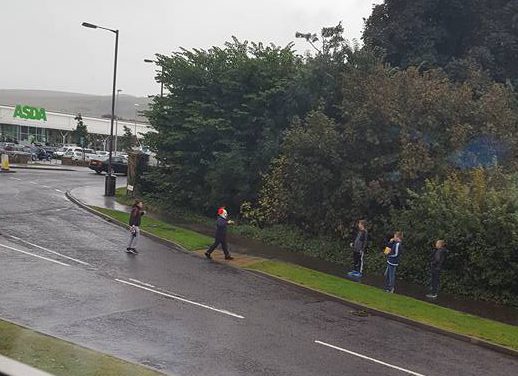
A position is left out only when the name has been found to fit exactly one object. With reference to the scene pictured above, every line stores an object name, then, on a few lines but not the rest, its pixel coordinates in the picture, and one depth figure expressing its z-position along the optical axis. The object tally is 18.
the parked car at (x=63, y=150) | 64.38
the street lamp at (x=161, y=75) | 28.89
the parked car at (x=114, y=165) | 48.00
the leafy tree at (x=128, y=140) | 75.41
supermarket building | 89.59
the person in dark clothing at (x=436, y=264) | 15.88
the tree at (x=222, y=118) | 24.89
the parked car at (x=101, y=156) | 53.92
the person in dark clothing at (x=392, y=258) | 15.96
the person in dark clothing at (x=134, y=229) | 17.70
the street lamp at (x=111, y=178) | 30.92
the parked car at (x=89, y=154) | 59.01
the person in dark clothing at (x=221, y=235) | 17.91
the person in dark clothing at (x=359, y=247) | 17.16
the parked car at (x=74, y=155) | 61.90
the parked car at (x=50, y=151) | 62.96
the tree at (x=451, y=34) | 29.86
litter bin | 31.11
